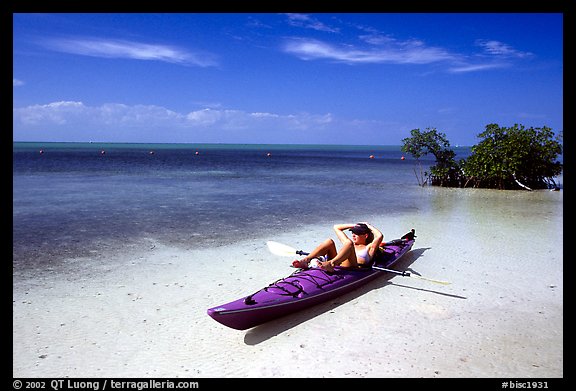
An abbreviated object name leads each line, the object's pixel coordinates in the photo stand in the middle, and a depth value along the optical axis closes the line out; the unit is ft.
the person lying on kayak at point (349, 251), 20.62
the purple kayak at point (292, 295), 15.89
